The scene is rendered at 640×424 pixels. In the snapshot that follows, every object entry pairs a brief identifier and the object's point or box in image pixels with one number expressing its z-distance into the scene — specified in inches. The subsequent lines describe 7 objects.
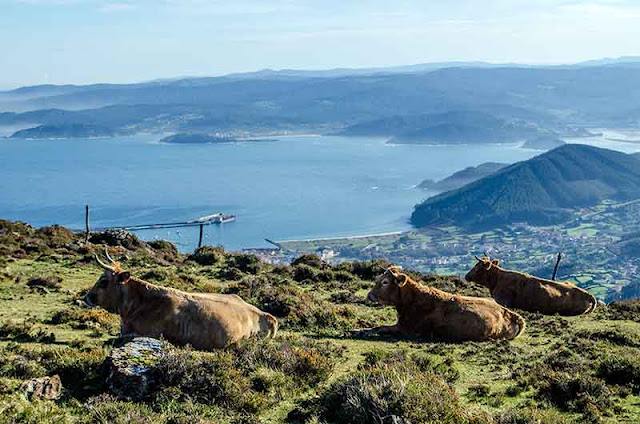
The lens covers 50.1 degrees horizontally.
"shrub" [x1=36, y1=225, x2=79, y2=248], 987.1
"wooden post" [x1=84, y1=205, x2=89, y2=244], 1026.4
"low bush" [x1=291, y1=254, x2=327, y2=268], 984.1
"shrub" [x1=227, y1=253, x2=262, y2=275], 893.4
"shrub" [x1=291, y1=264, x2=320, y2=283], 844.4
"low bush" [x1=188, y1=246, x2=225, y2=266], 953.9
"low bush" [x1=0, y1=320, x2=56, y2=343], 412.8
